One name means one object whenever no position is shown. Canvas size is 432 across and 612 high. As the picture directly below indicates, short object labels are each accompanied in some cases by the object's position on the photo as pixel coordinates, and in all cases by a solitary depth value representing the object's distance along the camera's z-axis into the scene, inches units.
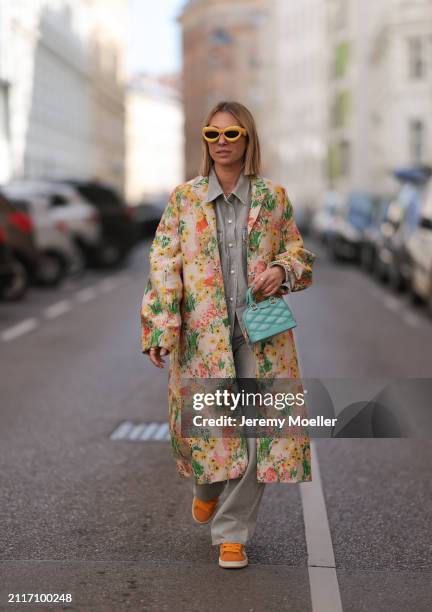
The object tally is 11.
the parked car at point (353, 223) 1241.4
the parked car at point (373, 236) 1063.4
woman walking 203.2
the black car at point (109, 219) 1162.0
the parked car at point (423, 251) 709.3
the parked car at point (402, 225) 810.2
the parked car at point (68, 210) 1013.2
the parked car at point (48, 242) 944.0
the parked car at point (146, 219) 1849.0
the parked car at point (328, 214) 1447.7
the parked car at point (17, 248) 740.6
